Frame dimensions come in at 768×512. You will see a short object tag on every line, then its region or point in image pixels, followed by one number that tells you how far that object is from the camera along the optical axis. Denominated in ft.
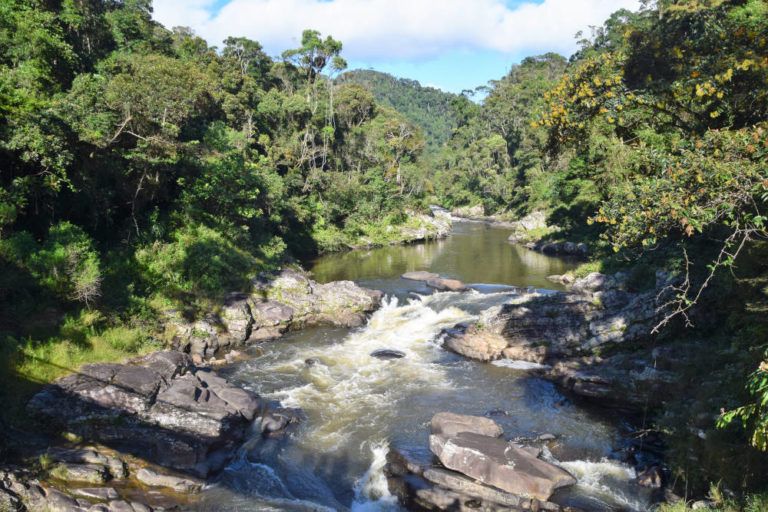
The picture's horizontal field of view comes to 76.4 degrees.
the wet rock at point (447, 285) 95.61
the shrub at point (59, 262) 53.06
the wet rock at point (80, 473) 33.17
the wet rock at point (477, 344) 63.62
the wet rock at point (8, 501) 28.12
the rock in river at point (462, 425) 42.73
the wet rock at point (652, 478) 36.58
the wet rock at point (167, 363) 49.67
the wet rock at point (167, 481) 35.32
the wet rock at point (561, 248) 127.65
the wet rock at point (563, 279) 99.52
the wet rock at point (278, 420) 45.57
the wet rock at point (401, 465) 38.65
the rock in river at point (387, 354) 64.58
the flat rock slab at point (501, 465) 35.47
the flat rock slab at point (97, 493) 31.91
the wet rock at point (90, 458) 34.86
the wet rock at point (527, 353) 61.87
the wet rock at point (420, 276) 105.17
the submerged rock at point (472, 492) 34.41
